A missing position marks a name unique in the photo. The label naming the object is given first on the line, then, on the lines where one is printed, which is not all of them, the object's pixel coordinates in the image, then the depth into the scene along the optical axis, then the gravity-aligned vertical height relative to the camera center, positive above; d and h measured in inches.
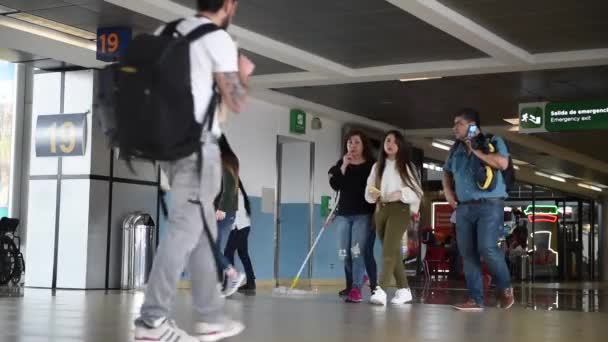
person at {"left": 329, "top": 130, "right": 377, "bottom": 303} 328.8 +7.1
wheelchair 446.0 -16.5
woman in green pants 314.2 +11.3
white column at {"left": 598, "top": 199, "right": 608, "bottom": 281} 1366.9 -6.4
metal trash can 473.1 -13.1
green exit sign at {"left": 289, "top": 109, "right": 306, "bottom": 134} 634.2 +77.4
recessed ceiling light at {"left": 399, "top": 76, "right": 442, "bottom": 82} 526.0 +91.6
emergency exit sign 576.1 +77.5
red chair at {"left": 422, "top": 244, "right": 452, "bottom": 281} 859.2 -26.4
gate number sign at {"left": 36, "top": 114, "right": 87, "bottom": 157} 480.4 +49.4
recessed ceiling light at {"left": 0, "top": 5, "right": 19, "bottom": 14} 391.1 +94.7
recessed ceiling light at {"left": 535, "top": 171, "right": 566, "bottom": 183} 1154.0 +77.3
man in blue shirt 288.0 +7.6
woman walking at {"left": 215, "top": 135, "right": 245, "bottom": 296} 332.2 +9.9
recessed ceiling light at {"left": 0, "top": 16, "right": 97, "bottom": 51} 414.9 +93.1
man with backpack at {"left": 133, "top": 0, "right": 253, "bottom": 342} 131.3 +12.8
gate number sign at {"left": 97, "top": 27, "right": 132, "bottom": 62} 418.9 +87.4
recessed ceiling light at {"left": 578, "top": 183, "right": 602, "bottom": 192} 1299.1 +72.2
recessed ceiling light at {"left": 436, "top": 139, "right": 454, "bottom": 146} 839.6 +86.4
